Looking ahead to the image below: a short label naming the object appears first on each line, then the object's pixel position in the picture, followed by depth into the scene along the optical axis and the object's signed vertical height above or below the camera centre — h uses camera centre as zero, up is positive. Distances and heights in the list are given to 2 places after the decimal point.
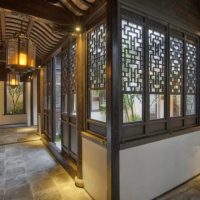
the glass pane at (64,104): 3.95 -0.17
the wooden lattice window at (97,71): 2.35 +0.38
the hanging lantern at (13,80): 5.57 +0.57
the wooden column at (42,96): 6.00 +0.03
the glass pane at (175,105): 2.87 -0.15
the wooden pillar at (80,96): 2.77 +0.02
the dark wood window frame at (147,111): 2.24 -0.21
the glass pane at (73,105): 3.44 -0.16
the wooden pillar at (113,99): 2.03 -0.02
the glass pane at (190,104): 3.22 -0.15
